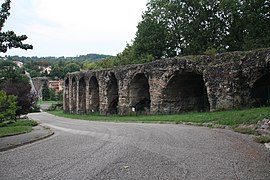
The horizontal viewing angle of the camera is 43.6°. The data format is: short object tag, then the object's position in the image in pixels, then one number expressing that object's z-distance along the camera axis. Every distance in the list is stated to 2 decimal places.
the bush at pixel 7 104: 16.92
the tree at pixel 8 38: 10.46
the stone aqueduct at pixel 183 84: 20.64
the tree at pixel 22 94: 30.00
